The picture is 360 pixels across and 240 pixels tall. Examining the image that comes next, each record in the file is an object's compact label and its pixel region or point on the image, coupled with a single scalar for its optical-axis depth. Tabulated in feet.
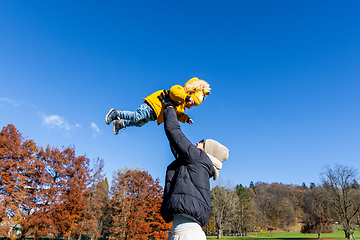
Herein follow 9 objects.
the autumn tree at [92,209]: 70.23
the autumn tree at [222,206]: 138.31
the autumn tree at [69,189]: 68.03
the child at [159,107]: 11.43
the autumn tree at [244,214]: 175.22
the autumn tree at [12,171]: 59.47
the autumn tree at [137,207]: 75.00
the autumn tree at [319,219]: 119.65
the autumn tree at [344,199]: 101.14
